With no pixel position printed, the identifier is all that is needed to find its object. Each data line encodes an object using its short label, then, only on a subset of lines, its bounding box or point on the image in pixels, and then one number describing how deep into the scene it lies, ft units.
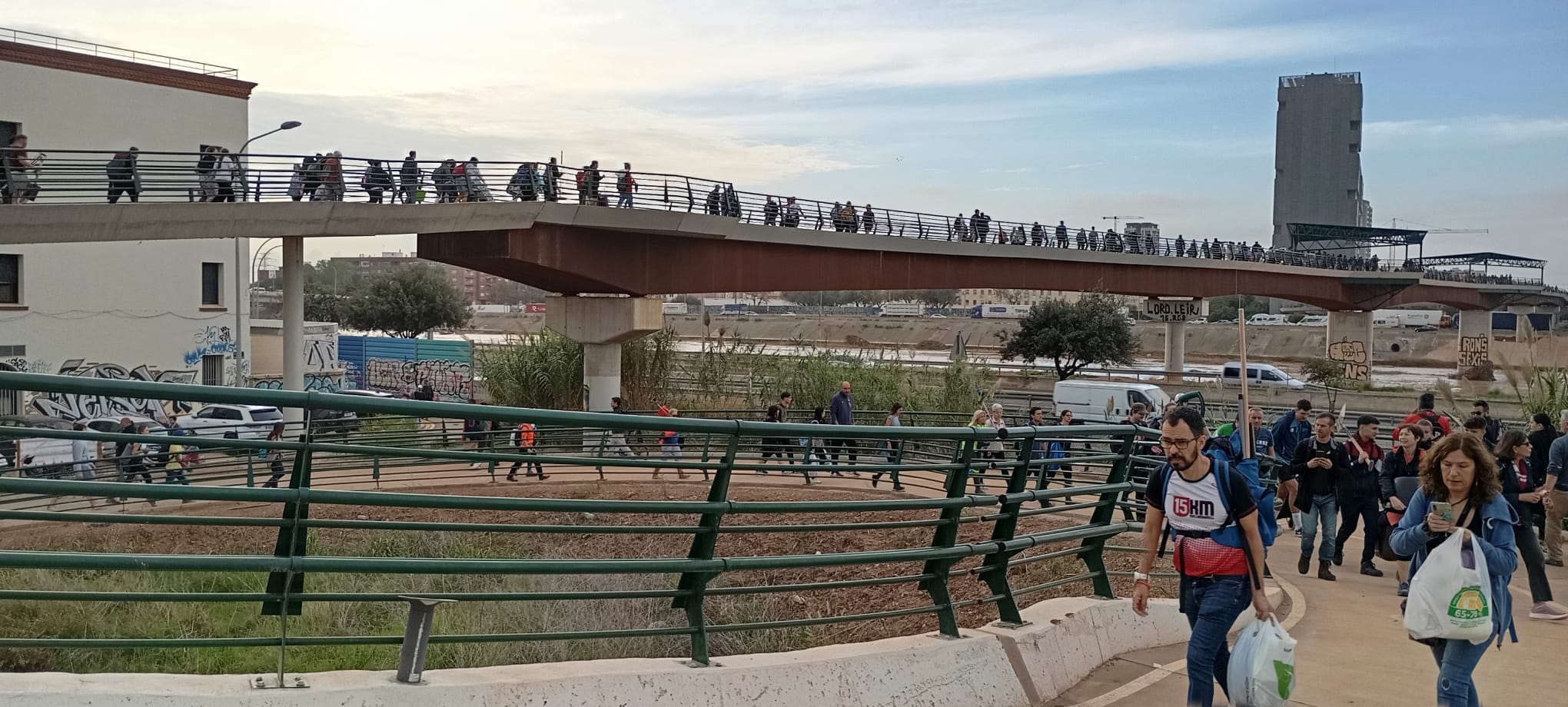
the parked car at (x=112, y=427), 63.31
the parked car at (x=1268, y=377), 169.68
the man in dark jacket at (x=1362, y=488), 42.09
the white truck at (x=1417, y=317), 459.73
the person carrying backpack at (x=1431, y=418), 44.71
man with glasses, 18.42
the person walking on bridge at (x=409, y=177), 94.99
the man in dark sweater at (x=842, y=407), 74.08
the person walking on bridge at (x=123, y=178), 86.17
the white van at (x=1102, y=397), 117.08
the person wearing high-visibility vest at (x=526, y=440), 72.90
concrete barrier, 14.15
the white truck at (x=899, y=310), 527.81
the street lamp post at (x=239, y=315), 132.27
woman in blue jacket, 18.04
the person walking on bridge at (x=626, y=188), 104.68
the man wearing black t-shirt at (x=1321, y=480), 41.50
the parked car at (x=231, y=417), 85.46
